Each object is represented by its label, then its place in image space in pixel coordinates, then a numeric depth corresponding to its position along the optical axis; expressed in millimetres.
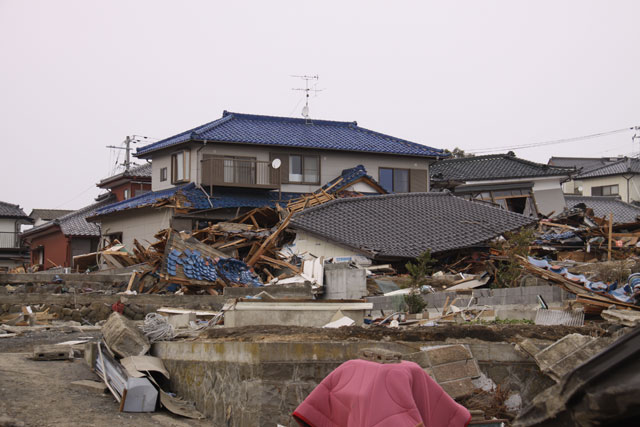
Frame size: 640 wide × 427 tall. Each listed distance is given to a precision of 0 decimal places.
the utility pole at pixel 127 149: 51566
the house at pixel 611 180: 50250
